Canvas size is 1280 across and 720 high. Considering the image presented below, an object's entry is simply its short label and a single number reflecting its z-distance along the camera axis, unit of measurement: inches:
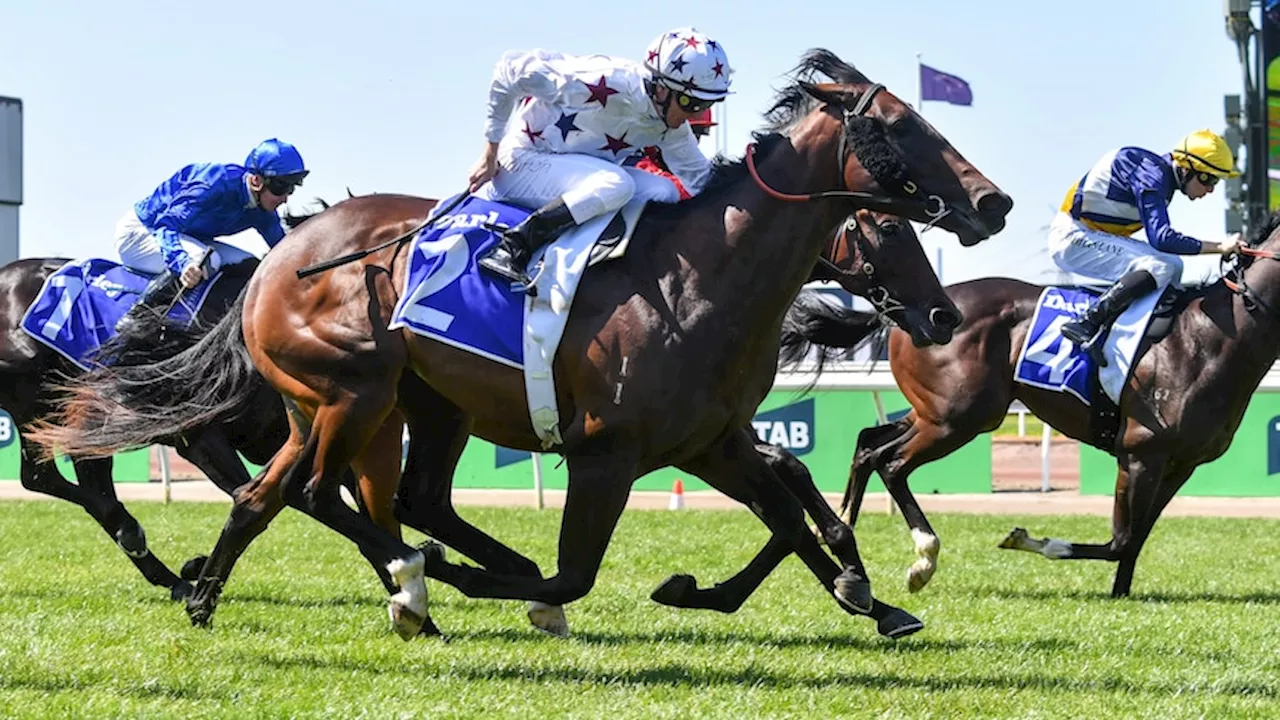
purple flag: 1204.5
